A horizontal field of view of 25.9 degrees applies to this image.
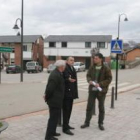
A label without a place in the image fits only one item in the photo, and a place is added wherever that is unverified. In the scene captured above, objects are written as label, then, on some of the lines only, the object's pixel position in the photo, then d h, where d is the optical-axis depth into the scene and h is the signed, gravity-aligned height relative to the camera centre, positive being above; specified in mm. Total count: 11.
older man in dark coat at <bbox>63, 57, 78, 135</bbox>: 6602 -664
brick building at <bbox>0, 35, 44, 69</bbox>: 62156 +2552
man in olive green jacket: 7000 -516
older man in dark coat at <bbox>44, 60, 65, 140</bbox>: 5812 -666
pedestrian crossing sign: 11641 +573
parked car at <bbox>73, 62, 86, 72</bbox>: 49062 -879
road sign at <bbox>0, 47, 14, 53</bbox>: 21141 +773
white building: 59438 +2952
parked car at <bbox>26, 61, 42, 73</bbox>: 50156 -1112
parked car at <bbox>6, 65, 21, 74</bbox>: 49166 -1439
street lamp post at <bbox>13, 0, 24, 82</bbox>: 24553 +3056
